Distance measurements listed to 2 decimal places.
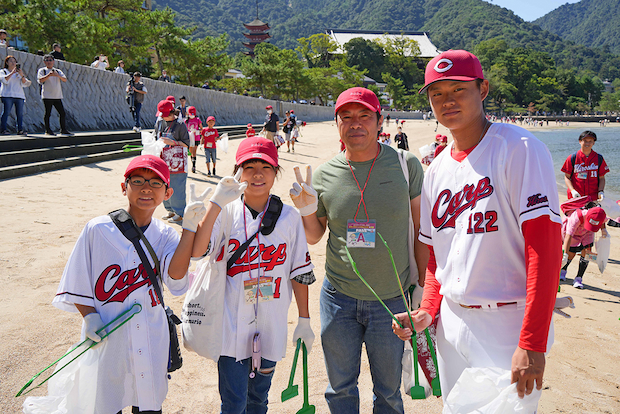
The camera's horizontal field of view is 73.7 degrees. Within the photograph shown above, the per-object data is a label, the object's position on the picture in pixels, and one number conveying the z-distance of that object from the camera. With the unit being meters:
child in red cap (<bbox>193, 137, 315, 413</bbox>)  2.12
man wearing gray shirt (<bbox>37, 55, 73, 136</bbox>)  10.38
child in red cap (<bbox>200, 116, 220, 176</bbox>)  11.63
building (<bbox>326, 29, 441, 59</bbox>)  110.00
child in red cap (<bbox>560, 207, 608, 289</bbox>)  5.71
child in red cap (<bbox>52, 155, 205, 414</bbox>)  1.96
